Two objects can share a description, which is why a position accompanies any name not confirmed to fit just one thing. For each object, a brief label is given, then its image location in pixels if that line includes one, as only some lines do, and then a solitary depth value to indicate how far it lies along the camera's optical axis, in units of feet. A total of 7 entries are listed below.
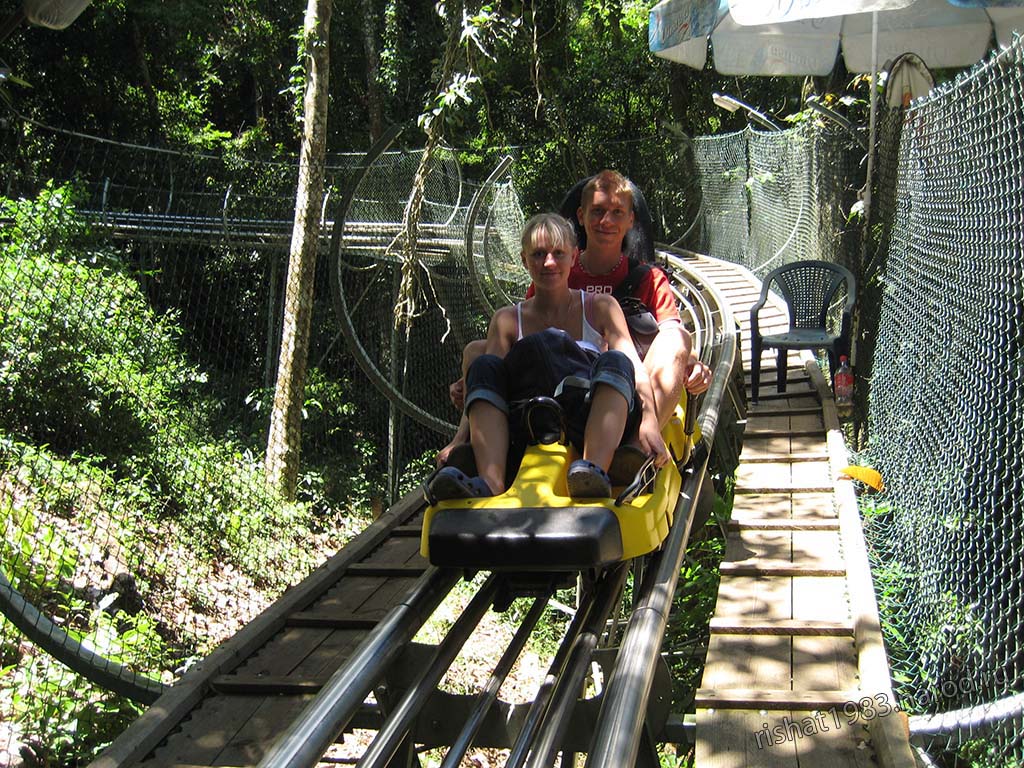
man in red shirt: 11.38
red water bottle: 18.84
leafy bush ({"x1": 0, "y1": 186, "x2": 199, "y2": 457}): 23.86
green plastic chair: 19.17
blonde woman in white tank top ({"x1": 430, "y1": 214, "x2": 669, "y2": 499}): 8.93
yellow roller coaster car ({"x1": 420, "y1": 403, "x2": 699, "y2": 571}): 8.14
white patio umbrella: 25.32
